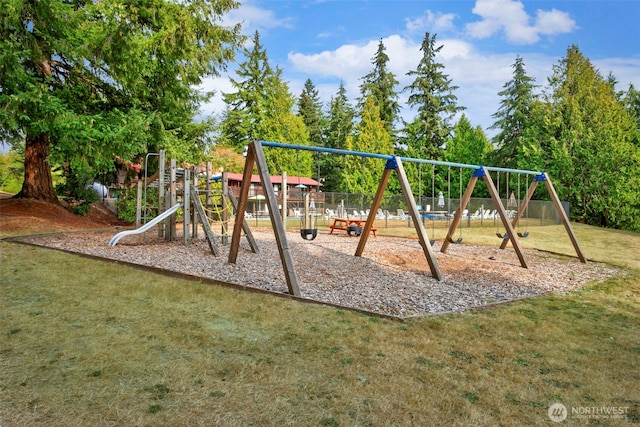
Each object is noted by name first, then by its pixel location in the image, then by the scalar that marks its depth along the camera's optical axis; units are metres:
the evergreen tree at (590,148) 24.31
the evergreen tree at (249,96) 38.28
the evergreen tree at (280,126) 38.25
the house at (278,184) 35.41
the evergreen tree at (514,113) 33.44
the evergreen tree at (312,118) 49.34
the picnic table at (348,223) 15.65
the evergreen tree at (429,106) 36.62
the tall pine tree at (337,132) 41.81
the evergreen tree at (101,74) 10.93
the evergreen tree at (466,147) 34.19
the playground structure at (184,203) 9.02
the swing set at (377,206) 6.00
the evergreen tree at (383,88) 40.31
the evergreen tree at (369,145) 32.19
